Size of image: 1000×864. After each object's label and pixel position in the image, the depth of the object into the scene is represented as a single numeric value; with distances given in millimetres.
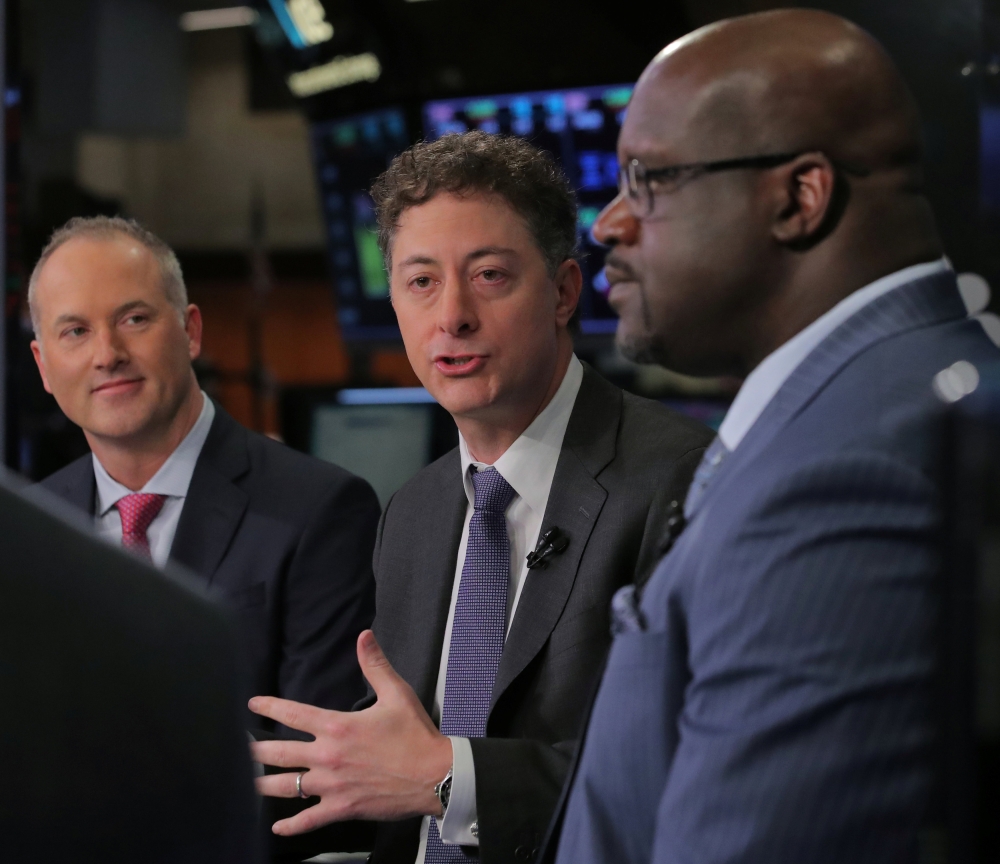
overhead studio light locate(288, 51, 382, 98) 4320
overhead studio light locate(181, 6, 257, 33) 8711
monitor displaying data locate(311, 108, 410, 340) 4316
